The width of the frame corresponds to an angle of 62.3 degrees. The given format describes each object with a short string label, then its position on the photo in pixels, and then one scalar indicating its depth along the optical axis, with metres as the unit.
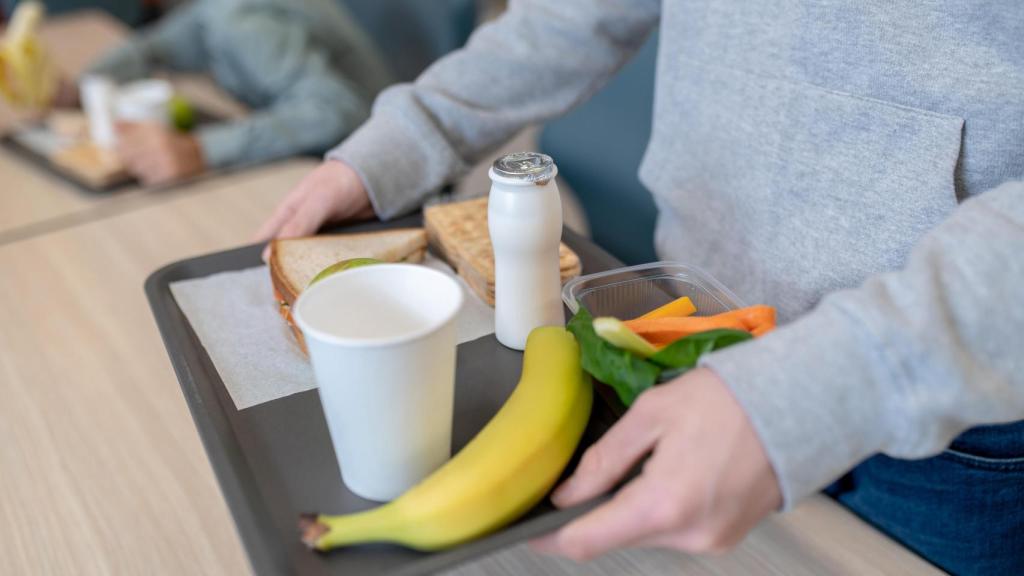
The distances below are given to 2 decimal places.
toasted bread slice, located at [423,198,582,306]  0.84
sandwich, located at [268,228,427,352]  0.82
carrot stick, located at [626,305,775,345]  0.65
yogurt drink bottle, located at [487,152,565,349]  0.66
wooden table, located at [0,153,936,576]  0.68
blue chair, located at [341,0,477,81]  1.95
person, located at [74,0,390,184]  1.53
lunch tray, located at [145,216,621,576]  0.54
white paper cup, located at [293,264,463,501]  0.52
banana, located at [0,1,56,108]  1.74
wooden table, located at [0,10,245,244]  1.36
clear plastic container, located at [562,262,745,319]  0.74
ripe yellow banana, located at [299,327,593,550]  0.53
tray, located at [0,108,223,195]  1.48
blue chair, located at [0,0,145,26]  3.63
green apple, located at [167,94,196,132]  1.67
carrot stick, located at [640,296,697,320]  0.71
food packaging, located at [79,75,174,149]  1.62
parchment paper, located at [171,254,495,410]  0.72
